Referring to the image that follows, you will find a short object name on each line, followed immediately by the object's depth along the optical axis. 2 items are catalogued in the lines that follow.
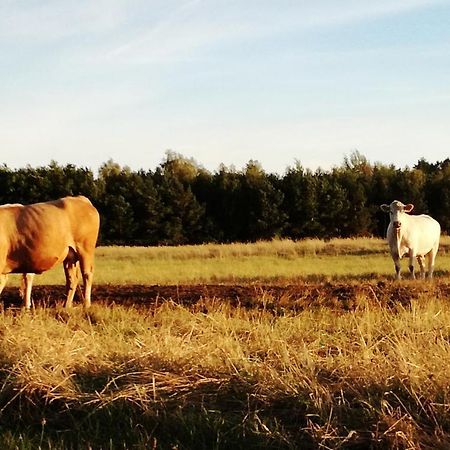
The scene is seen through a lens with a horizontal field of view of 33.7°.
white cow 21.53
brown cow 13.50
